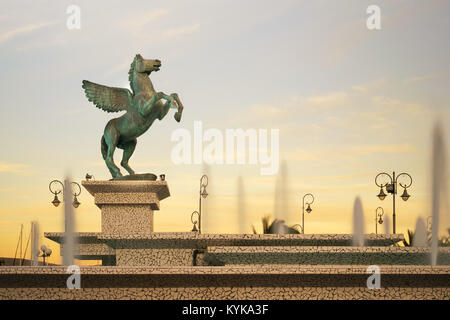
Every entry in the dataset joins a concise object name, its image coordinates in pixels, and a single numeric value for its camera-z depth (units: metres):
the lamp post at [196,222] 28.00
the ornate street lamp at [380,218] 31.95
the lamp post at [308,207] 31.38
